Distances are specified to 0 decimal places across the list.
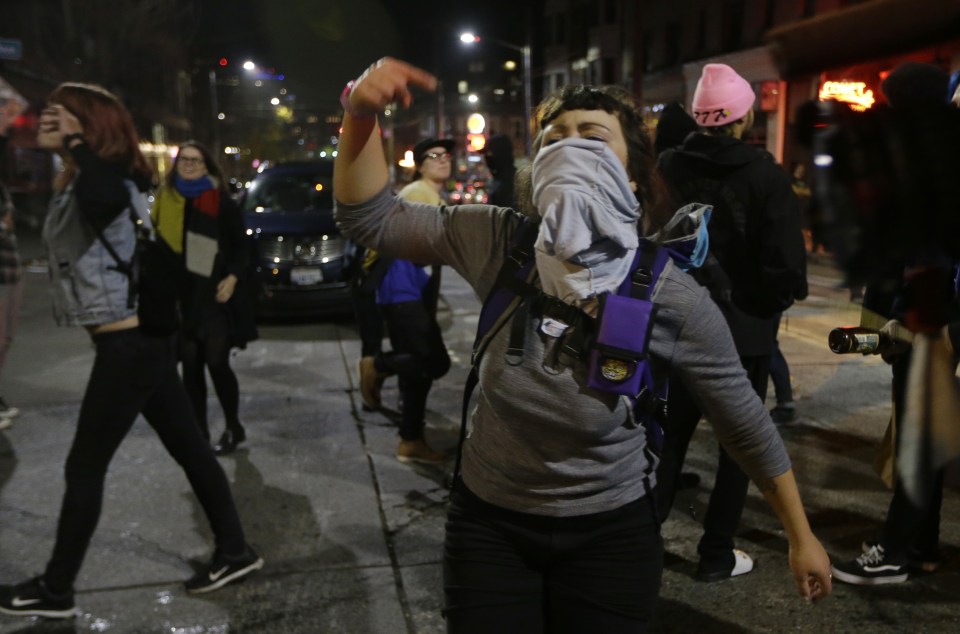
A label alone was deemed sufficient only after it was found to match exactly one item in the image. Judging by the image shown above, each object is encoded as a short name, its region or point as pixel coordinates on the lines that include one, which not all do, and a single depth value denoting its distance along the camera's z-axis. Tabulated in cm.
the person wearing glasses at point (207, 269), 482
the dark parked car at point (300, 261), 991
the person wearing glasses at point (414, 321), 501
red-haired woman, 312
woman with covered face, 182
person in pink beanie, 321
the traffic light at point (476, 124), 2743
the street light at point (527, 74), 2753
